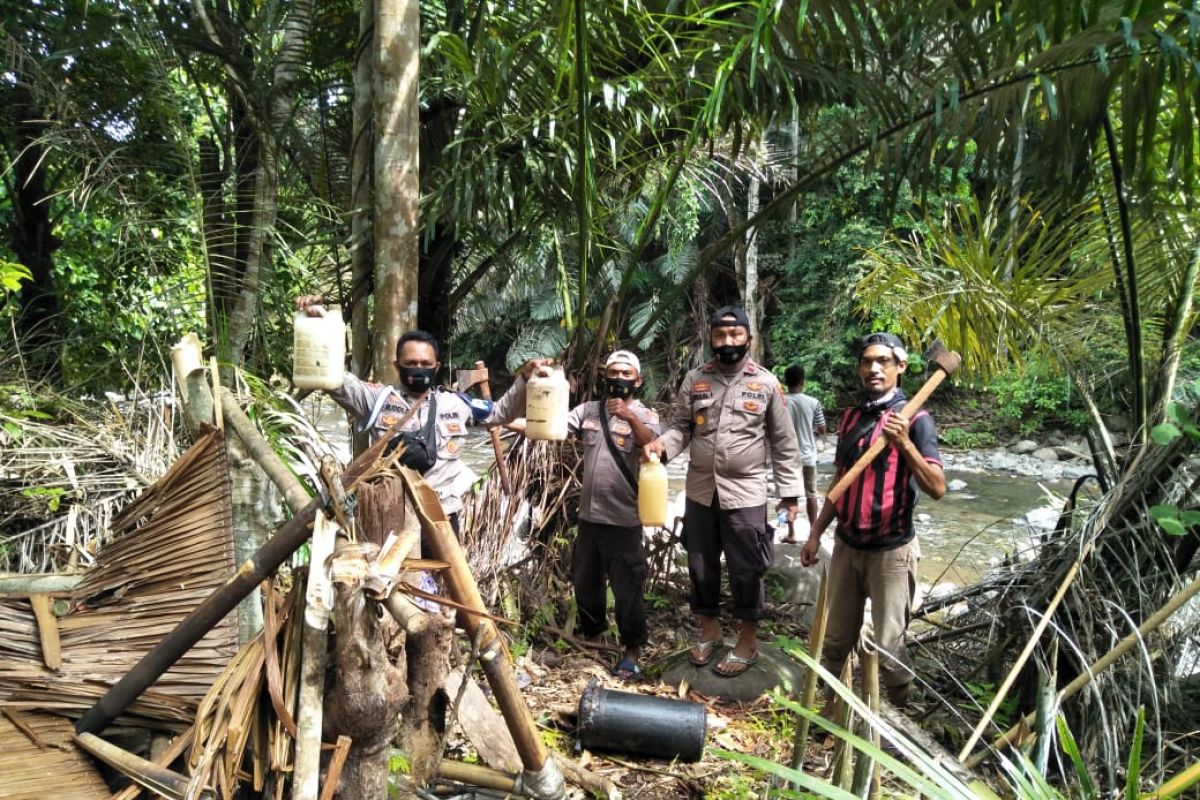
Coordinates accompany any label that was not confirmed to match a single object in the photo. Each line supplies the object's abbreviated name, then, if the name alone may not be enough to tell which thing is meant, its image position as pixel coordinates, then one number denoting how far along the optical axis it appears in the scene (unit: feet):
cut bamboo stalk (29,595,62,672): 6.49
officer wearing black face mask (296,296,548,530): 10.27
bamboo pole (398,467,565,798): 5.60
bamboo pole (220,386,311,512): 6.07
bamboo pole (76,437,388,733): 5.41
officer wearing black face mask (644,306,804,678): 11.78
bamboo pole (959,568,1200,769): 6.28
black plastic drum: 9.68
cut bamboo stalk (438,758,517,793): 7.22
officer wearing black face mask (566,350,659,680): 11.75
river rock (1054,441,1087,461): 41.45
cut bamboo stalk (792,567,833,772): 4.96
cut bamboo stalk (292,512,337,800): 5.01
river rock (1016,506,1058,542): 22.68
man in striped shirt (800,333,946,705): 10.16
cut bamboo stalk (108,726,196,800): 5.59
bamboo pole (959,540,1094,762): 5.95
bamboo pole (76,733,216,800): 5.48
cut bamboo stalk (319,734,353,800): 5.34
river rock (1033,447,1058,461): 42.06
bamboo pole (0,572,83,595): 7.41
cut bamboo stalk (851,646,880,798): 4.87
